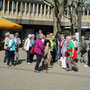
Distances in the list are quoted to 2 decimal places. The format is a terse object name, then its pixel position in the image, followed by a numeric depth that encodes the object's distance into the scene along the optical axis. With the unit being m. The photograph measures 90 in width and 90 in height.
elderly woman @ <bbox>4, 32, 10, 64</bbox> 10.14
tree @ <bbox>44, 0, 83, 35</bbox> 13.87
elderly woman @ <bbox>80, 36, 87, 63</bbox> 11.29
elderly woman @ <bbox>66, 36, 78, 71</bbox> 9.20
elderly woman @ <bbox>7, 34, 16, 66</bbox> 9.60
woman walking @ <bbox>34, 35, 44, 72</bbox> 8.59
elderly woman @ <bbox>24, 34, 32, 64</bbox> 10.91
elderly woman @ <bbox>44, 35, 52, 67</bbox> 9.40
